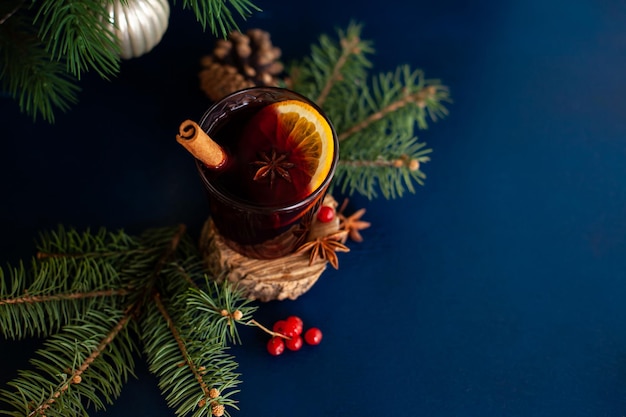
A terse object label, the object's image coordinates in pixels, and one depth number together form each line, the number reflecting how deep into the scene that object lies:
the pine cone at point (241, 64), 0.70
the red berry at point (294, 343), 0.62
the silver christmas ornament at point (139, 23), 0.61
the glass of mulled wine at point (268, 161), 0.52
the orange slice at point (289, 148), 0.52
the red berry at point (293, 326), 0.62
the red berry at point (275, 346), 0.62
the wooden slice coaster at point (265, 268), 0.60
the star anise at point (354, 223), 0.66
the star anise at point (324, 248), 0.60
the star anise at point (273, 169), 0.53
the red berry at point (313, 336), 0.63
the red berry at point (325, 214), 0.61
